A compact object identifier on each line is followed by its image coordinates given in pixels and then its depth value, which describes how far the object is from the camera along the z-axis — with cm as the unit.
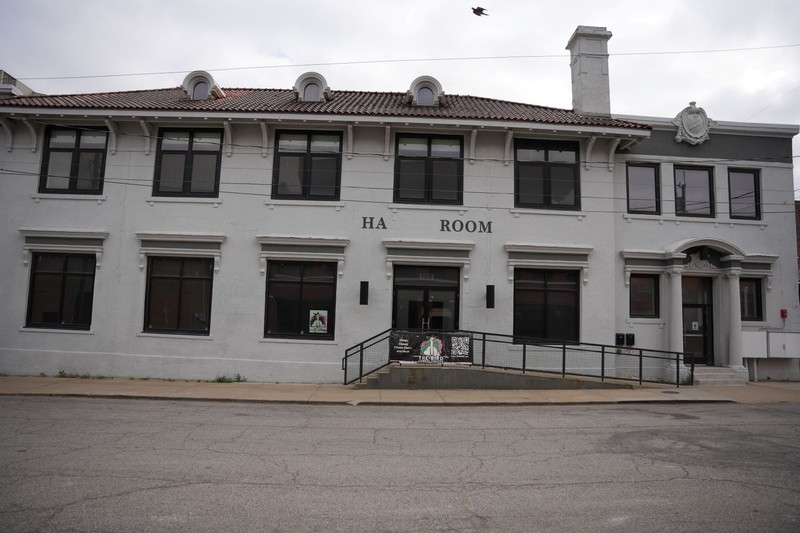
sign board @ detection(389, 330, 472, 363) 1443
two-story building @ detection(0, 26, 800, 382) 1570
